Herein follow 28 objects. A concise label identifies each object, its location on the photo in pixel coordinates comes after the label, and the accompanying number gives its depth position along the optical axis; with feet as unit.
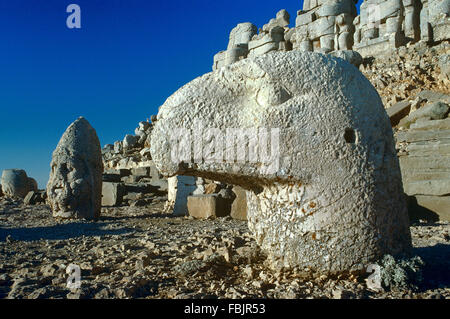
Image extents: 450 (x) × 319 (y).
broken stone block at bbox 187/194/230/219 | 22.74
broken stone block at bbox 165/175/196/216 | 25.61
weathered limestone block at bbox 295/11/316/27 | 62.12
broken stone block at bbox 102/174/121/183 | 39.46
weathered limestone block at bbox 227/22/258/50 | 76.64
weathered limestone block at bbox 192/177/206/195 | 26.86
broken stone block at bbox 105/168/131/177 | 43.48
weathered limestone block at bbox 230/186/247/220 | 21.80
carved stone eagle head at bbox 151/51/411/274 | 7.03
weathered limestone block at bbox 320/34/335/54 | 58.51
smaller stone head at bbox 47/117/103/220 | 21.40
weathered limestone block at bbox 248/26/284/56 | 67.87
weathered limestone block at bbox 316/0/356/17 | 58.59
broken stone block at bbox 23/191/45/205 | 34.68
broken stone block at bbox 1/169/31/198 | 42.13
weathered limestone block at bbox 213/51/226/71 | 78.96
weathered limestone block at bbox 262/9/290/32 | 73.41
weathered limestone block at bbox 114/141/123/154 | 62.34
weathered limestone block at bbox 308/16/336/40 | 58.85
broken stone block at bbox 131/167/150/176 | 42.54
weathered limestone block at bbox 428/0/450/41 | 41.55
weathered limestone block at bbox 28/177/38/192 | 44.29
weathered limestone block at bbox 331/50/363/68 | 45.80
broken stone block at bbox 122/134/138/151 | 60.90
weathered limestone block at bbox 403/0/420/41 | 47.11
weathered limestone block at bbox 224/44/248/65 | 73.10
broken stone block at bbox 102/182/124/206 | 30.81
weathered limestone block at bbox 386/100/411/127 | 27.82
